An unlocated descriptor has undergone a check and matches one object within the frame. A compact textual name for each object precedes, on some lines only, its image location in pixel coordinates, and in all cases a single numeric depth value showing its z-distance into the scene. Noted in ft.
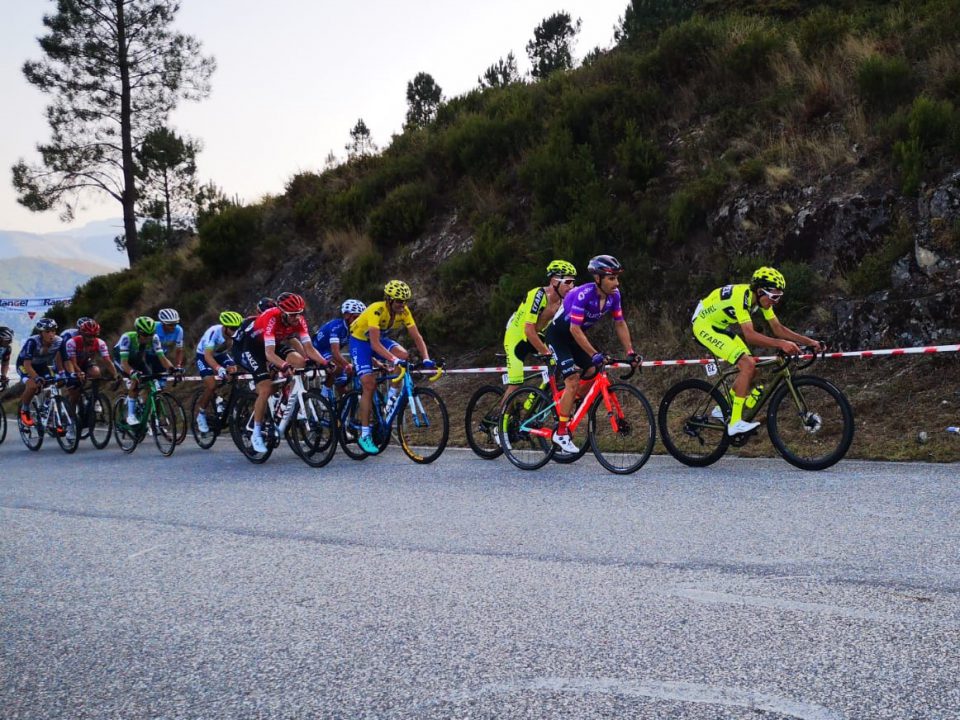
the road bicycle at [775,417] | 27.12
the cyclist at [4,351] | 55.01
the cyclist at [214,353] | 42.93
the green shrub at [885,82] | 46.88
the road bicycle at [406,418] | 33.22
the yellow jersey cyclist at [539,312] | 32.35
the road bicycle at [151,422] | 42.37
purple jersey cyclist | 29.22
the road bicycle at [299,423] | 34.50
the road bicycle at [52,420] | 47.73
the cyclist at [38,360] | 50.06
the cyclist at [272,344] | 34.86
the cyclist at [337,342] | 38.73
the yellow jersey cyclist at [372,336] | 34.17
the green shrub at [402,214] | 66.23
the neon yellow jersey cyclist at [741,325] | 28.12
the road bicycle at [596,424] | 28.86
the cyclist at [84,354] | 46.91
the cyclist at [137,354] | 44.78
